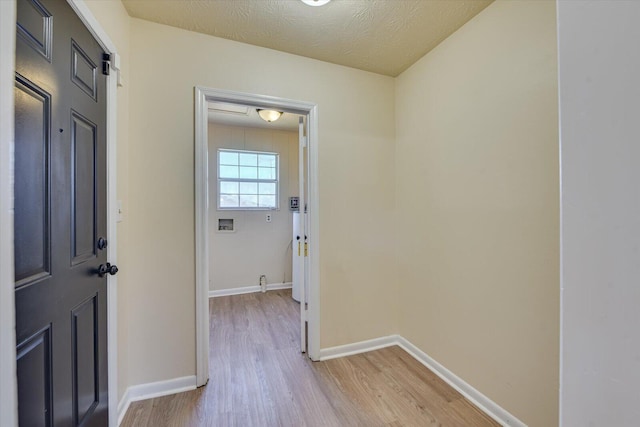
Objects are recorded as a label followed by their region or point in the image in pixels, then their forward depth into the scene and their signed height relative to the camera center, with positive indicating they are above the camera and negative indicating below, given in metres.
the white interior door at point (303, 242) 2.32 -0.26
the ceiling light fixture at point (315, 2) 1.60 +1.27
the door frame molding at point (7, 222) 0.55 -0.02
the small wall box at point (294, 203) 4.15 +0.14
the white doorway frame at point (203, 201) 1.89 +0.08
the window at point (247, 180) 4.00 +0.51
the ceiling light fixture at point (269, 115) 3.21 +1.20
